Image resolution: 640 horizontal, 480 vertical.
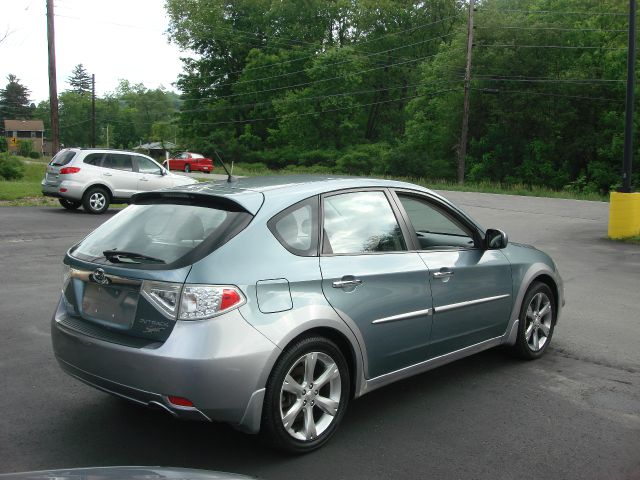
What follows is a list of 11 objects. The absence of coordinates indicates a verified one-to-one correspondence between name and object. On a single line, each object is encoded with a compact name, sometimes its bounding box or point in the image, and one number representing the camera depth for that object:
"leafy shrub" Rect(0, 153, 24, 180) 32.03
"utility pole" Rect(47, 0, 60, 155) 26.55
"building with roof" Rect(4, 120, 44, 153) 141.00
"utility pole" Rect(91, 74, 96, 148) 65.81
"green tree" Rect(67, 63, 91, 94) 179.00
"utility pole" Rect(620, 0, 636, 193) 14.95
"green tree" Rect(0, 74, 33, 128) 151.75
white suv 17.77
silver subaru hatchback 3.53
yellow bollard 14.91
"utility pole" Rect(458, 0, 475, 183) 43.22
